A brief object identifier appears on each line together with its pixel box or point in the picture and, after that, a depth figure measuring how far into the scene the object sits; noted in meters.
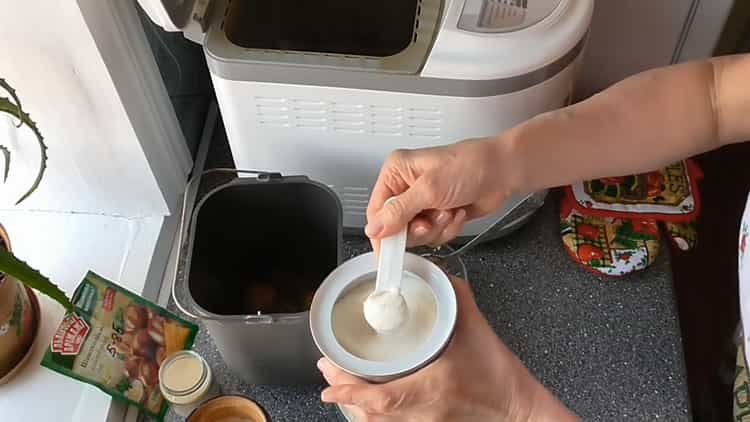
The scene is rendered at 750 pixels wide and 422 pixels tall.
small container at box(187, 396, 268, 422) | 0.68
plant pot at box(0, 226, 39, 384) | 0.71
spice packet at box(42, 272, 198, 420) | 0.69
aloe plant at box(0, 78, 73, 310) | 0.64
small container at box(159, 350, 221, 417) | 0.71
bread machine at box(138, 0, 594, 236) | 0.65
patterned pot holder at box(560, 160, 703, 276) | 0.82
